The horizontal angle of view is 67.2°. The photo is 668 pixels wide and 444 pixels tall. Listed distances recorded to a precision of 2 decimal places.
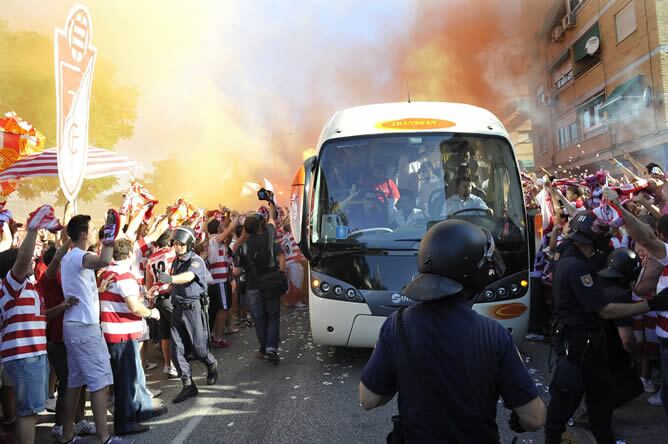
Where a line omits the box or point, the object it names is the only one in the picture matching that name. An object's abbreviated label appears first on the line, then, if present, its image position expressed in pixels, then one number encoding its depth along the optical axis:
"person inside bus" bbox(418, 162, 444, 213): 5.45
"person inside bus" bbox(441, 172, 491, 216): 5.35
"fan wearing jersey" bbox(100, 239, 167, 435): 4.20
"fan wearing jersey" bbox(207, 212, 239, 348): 7.27
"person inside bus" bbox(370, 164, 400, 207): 5.52
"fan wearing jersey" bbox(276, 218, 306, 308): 10.44
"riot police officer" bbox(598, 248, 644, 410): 3.39
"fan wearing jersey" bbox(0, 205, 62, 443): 3.50
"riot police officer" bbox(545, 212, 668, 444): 3.05
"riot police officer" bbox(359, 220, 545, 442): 1.64
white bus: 5.11
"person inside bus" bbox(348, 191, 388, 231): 5.45
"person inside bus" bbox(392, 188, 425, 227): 5.39
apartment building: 16.70
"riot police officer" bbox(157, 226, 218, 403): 5.05
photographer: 6.23
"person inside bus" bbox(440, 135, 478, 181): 5.48
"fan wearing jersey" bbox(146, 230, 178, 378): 5.87
